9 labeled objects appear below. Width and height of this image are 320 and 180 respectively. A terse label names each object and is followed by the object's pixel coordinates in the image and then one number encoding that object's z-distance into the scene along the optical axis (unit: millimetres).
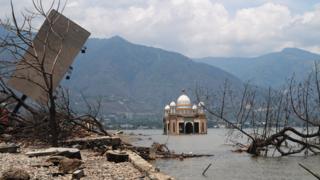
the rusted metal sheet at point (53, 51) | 23422
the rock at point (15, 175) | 10461
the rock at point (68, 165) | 12688
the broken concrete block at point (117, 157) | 16469
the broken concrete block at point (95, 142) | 21697
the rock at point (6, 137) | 22003
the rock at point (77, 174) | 11727
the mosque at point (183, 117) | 131500
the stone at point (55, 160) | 13875
